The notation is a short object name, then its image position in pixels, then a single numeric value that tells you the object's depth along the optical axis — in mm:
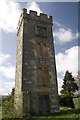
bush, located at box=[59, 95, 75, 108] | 15170
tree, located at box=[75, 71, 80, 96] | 24475
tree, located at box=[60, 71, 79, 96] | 23129
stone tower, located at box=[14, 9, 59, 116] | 10068
